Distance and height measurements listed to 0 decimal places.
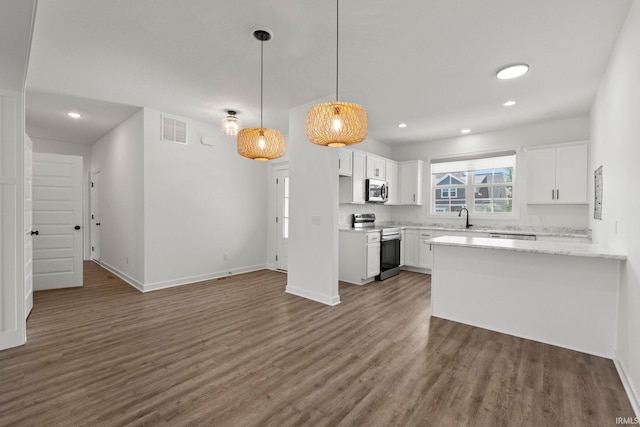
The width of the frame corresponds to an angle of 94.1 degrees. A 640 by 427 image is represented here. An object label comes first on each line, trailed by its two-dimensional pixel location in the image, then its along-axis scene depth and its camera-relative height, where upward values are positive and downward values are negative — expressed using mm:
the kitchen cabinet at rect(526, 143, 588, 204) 4379 +563
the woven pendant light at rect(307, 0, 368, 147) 2086 +609
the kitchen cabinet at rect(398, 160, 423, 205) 6160 +580
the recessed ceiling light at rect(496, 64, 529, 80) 2979 +1434
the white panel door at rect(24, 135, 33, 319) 3154 -255
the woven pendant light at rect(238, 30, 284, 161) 2844 +627
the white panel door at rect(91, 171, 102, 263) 6602 -265
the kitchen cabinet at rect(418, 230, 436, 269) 5602 -796
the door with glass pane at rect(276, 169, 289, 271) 5805 -220
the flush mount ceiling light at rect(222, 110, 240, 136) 3988 +1103
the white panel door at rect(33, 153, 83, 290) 4434 -243
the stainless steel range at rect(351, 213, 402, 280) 5199 -647
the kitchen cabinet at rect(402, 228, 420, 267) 5797 -723
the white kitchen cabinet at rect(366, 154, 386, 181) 5531 +800
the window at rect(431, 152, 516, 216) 5375 +490
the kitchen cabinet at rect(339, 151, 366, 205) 5227 +466
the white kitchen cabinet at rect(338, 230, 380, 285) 4836 -792
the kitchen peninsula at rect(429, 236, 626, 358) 2551 -759
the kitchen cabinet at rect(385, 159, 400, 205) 6047 +568
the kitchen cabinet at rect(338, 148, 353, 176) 4926 +784
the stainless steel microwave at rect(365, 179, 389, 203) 5480 +336
